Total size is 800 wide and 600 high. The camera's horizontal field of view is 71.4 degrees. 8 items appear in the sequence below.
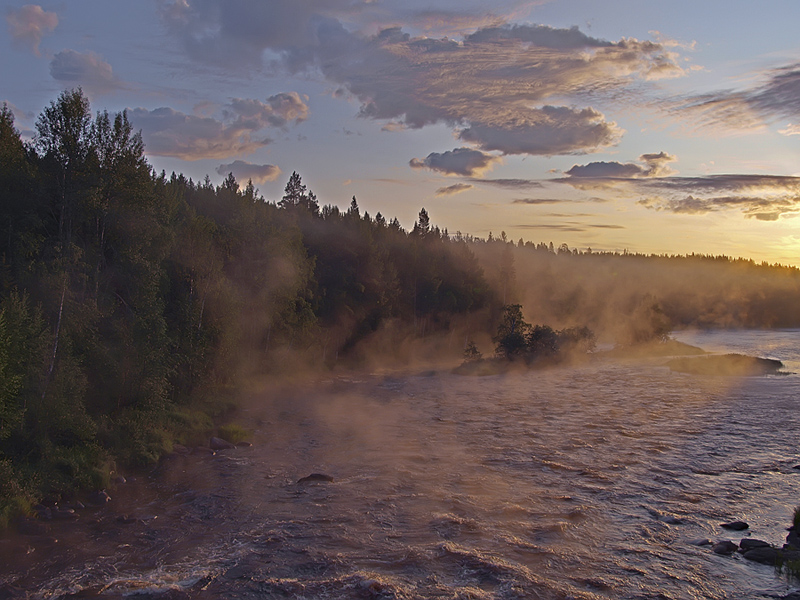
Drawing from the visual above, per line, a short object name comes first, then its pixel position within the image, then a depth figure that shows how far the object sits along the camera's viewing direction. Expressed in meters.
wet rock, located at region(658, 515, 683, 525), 19.84
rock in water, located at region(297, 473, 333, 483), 24.23
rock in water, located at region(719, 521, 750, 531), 19.17
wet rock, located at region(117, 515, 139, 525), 19.44
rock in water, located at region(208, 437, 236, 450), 29.50
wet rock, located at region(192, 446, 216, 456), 28.59
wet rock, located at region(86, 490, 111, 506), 21.11
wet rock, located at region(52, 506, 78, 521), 19.52
